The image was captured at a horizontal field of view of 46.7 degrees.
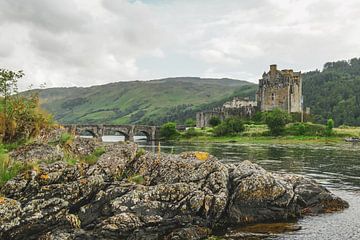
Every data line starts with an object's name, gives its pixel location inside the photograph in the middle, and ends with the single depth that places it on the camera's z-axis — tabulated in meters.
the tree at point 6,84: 25.31
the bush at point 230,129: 125.75
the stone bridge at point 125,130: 139.27
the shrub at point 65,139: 24.48
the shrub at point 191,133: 131.38
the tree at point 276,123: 118.33
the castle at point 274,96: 151.25
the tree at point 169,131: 141.50
